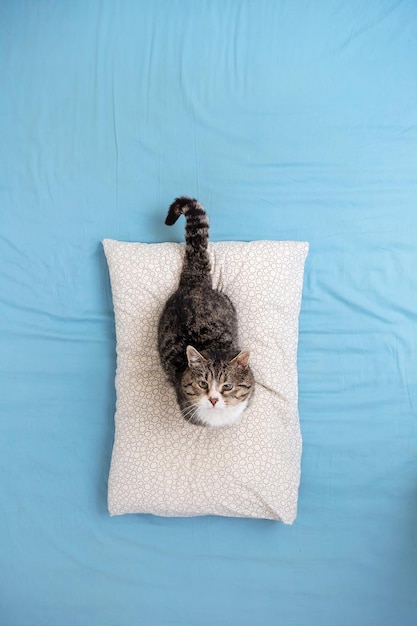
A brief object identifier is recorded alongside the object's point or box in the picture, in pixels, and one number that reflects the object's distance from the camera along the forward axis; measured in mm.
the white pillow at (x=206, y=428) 1518
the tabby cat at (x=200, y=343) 1350
